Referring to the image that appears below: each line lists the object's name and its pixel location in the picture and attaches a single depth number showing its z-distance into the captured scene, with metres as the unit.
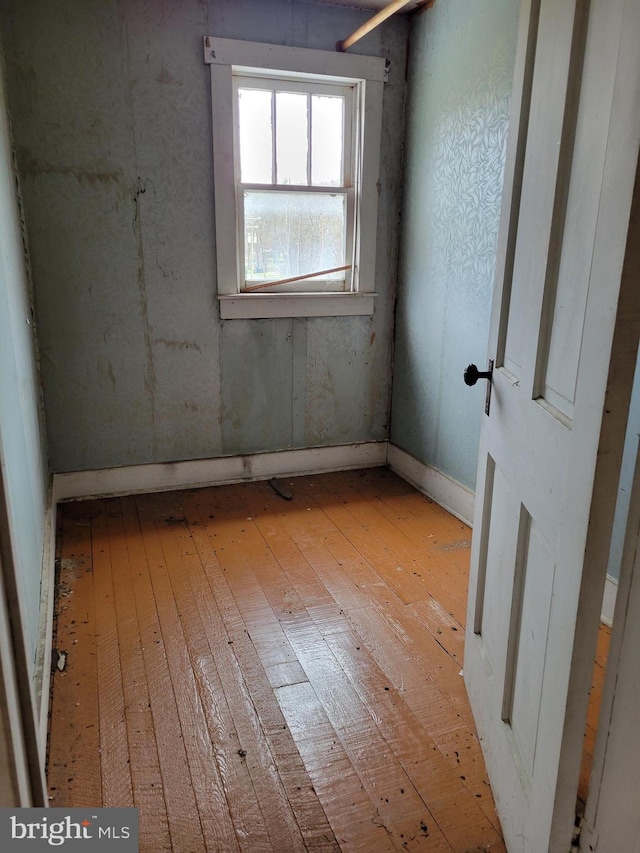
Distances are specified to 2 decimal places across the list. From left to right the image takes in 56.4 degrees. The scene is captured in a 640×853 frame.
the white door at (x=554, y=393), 0.90
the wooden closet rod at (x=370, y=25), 2.56
